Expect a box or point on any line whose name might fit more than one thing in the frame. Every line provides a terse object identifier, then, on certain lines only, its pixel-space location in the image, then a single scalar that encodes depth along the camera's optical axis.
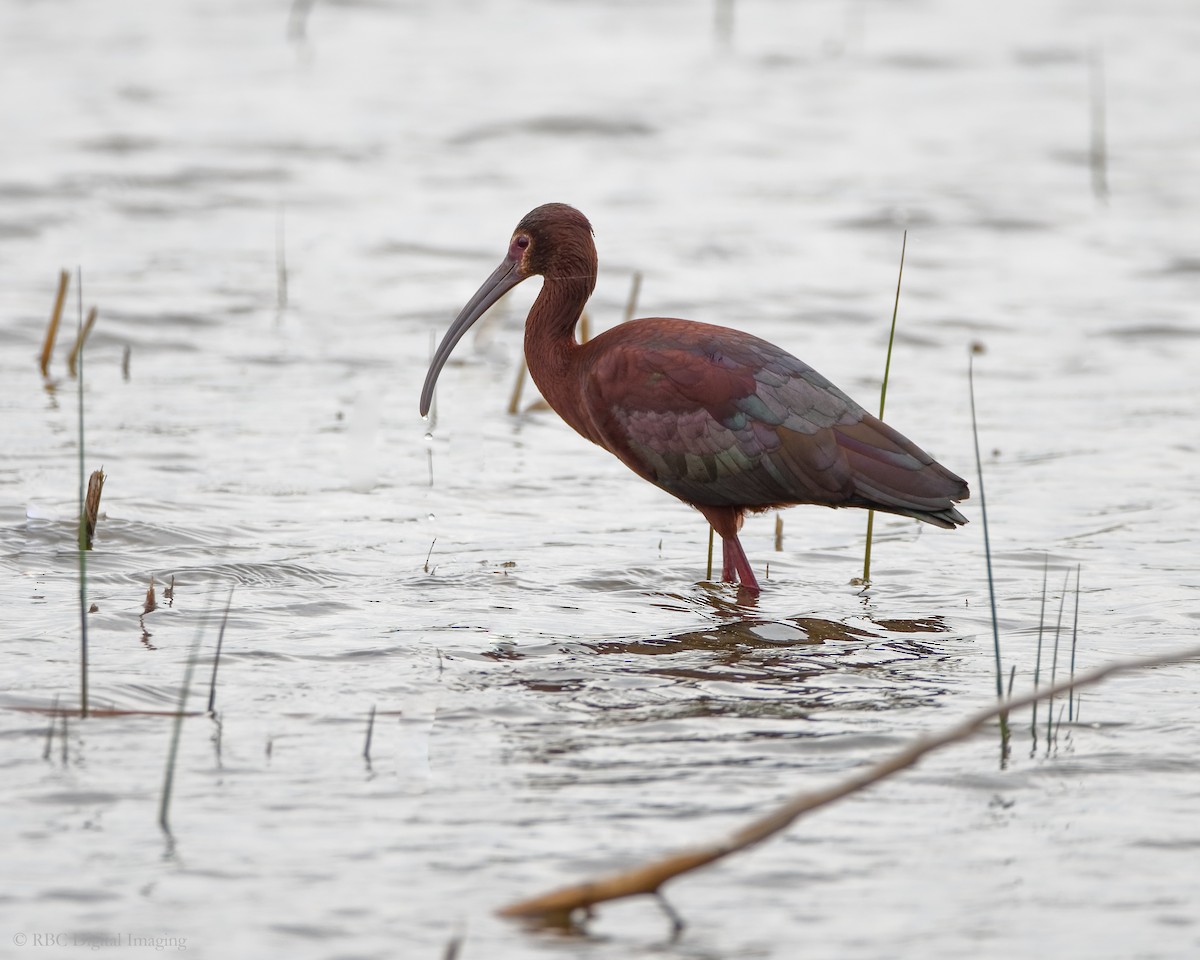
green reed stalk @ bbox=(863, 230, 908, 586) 13.31
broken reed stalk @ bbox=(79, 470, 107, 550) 12.77
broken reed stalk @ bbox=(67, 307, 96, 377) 18.22
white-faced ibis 12.67
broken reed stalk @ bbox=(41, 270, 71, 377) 18.31
